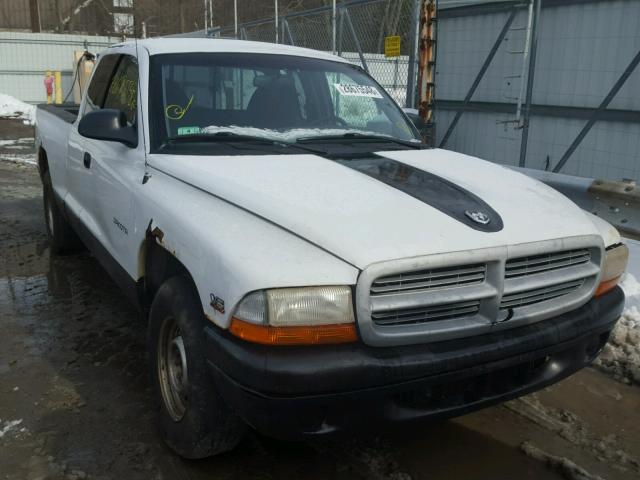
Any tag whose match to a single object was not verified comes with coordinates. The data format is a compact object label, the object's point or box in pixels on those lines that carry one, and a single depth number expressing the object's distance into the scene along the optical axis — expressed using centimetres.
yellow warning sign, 915
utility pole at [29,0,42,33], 2691
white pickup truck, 216
